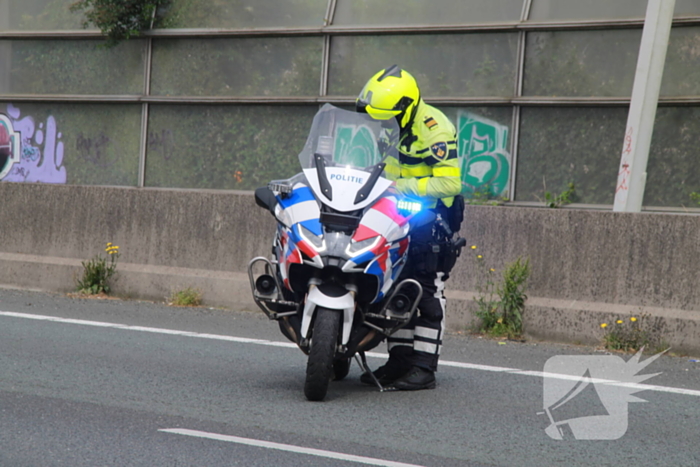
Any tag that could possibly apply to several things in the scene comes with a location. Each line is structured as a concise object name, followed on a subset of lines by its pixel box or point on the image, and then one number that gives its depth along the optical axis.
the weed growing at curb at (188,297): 19.72
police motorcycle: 10.86
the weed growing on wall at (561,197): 24.81
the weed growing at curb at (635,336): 15.82
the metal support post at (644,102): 18.05
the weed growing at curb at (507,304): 16.80
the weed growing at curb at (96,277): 20.67
